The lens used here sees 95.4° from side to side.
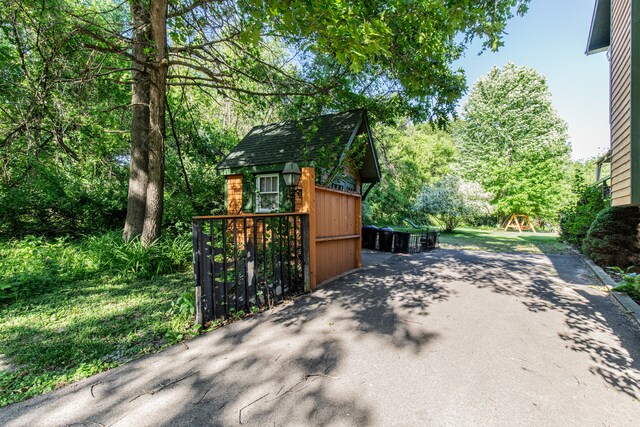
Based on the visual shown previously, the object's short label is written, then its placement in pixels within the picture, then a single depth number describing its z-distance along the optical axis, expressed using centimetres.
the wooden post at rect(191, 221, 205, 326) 327
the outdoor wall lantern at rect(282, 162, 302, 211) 593
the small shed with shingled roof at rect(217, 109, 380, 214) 720
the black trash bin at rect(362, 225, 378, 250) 1120
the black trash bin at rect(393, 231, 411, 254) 1032
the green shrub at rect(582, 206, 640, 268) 651
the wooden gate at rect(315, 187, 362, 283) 562
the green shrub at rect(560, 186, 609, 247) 981
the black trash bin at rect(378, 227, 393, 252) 1066
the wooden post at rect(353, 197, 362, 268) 722
